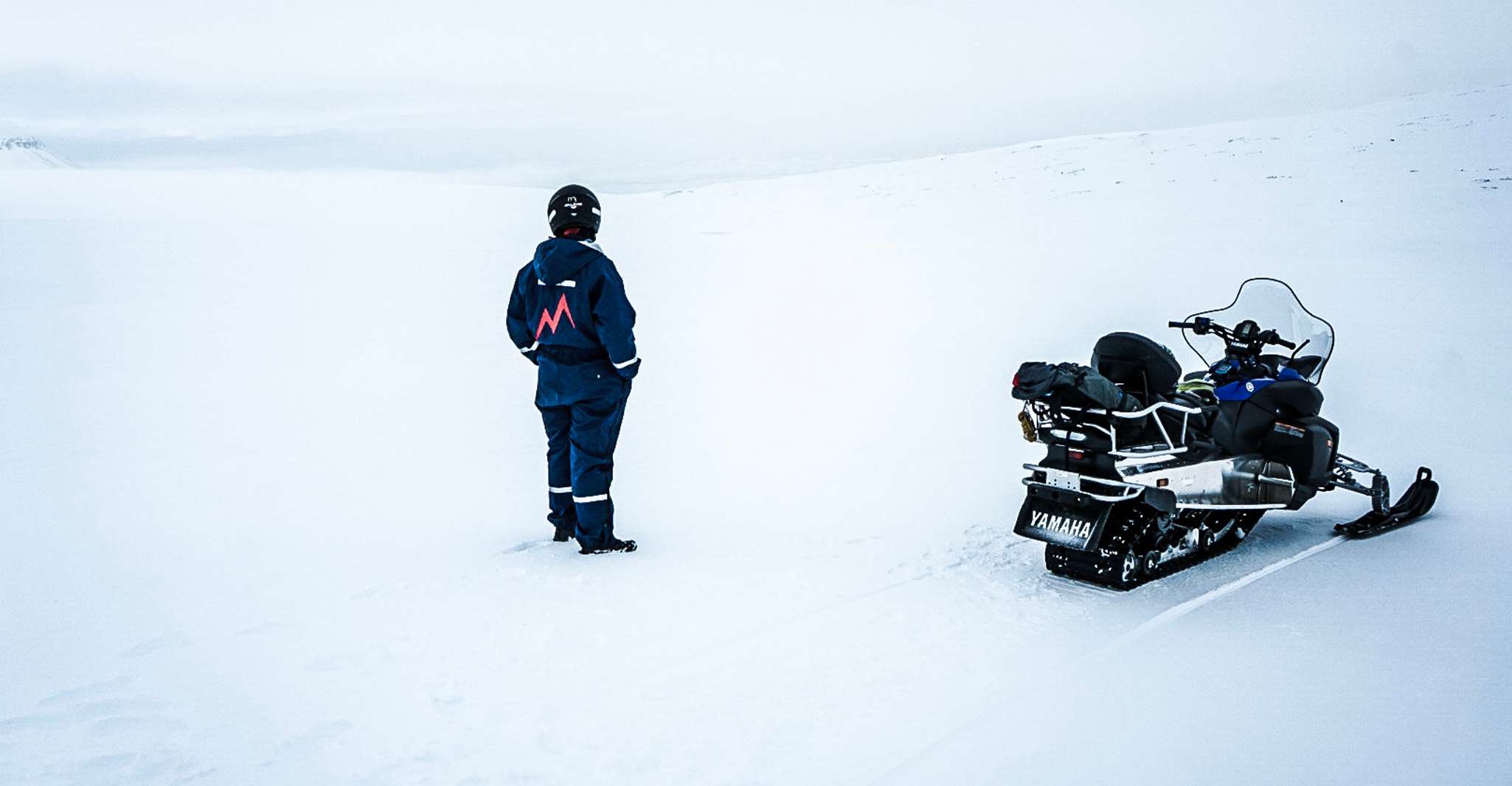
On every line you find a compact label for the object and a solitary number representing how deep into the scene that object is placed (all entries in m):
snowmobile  4.45
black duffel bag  4.34
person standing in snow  4.81
